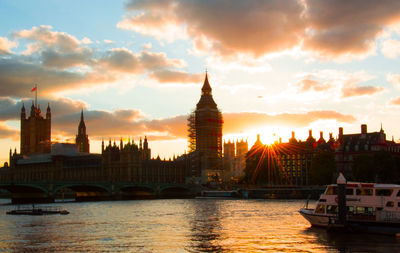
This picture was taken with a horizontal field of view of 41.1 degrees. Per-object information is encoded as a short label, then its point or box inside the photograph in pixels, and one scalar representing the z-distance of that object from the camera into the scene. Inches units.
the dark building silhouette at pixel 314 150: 5017.2
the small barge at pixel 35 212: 2883.9
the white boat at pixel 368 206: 1732.3
